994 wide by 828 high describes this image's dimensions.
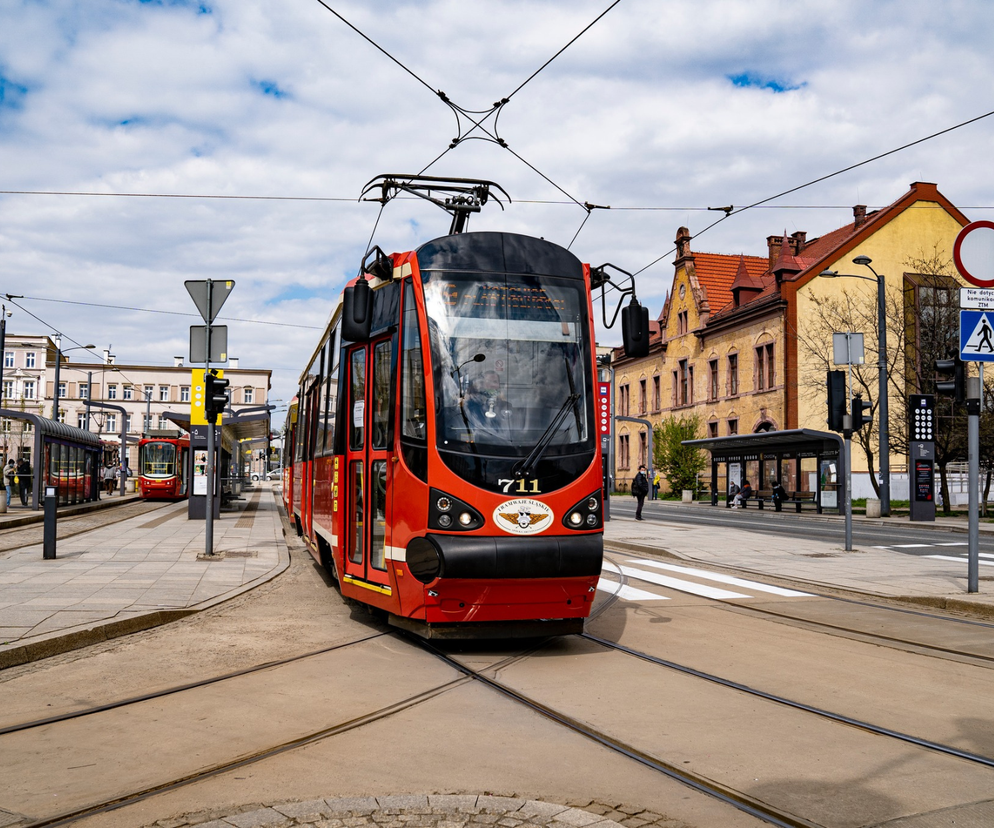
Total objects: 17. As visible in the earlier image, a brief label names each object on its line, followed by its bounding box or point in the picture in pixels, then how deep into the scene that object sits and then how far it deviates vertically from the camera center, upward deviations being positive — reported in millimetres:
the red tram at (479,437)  7730 +230
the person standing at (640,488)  31312 -706
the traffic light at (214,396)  16109 +1128
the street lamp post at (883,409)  34250 +1871
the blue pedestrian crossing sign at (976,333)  11828 +1489
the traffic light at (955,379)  12461 +1016
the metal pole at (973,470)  12008 -86
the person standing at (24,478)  32844 -278
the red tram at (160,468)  46469 +9
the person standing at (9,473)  35812 -125
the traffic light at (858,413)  19984 +981
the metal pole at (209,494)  16000 -407
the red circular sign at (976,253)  11305 +2312
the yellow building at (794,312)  46853 +7440
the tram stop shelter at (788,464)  36531 +9
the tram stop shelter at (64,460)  28562 +291
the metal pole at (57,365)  43719 +4618
